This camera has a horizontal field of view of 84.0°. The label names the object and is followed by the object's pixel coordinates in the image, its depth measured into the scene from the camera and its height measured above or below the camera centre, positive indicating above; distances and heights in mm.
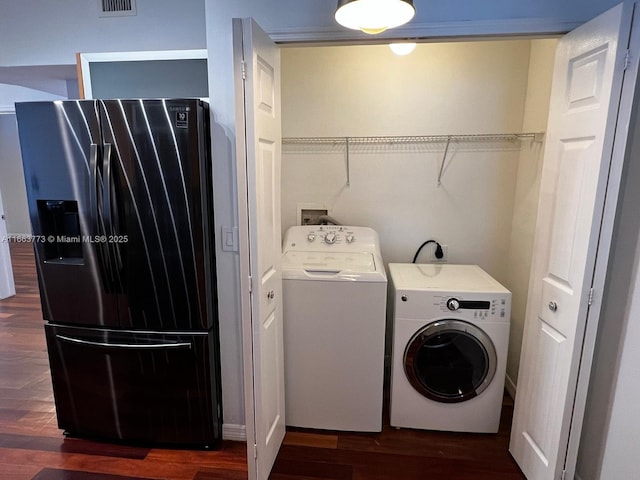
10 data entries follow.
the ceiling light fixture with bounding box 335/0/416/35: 1151 +556
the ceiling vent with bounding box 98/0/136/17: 2221 +1064
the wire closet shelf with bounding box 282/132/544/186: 2457 +302
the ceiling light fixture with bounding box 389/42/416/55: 2100 +786
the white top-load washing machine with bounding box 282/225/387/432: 1959 -895
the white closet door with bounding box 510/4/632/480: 1302 -206
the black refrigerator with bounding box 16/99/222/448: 1683 -411
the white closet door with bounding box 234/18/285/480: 1325 -236
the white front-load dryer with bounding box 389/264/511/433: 1969 -956
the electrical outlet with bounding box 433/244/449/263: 2654 -536
